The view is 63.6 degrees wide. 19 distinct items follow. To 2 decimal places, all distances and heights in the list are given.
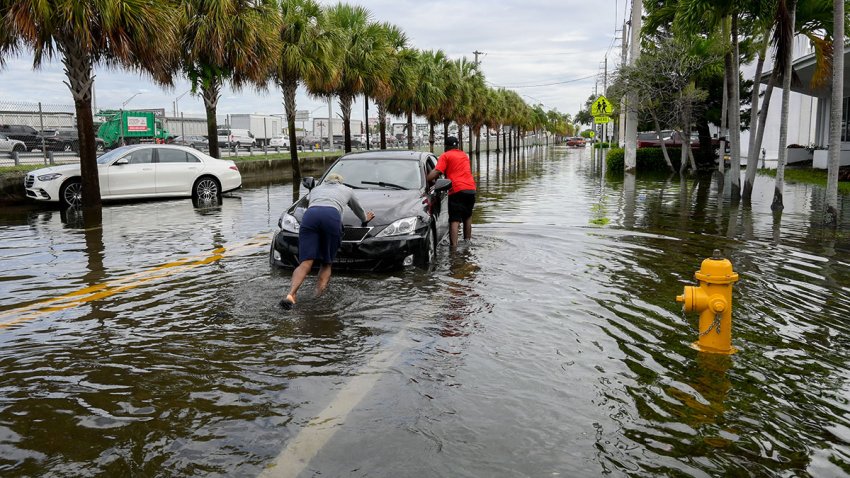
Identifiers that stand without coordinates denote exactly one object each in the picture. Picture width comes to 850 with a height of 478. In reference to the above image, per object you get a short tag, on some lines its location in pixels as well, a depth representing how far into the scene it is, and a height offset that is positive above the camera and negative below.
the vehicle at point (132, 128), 36.41 +0.99
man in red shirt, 9.70 -0.55
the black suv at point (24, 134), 32.53 +0.67
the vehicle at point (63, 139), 31.42 +0.40
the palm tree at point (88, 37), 12.94 +2.19
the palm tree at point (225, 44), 18.75 +2.88
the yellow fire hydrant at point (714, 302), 4.92 -1.15
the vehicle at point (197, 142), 43.43 +0.27
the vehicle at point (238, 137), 51.78 +0.72
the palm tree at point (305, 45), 23.62 +3.42
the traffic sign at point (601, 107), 24.06 +1.24
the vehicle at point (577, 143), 119.25 -0.15
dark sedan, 7.65 -0.86
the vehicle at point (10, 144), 29.48 +0.16
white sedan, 15.07 -0.69
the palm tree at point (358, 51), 27.45 +3.74
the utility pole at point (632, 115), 27.44 +1.06
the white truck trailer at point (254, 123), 63.25 +2.09
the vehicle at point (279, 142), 60.60 +0.30
